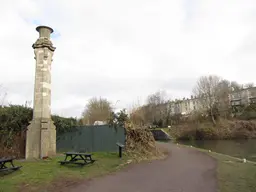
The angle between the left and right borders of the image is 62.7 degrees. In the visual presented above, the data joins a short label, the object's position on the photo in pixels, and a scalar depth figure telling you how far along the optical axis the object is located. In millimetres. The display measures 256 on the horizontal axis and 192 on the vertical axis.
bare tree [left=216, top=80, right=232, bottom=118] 42344
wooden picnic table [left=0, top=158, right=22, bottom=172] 7258
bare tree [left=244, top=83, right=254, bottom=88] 65106
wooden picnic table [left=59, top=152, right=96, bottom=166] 8584
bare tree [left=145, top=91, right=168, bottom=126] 56969
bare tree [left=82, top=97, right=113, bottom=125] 31766
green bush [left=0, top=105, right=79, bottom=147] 11414
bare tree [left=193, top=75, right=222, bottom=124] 43153
